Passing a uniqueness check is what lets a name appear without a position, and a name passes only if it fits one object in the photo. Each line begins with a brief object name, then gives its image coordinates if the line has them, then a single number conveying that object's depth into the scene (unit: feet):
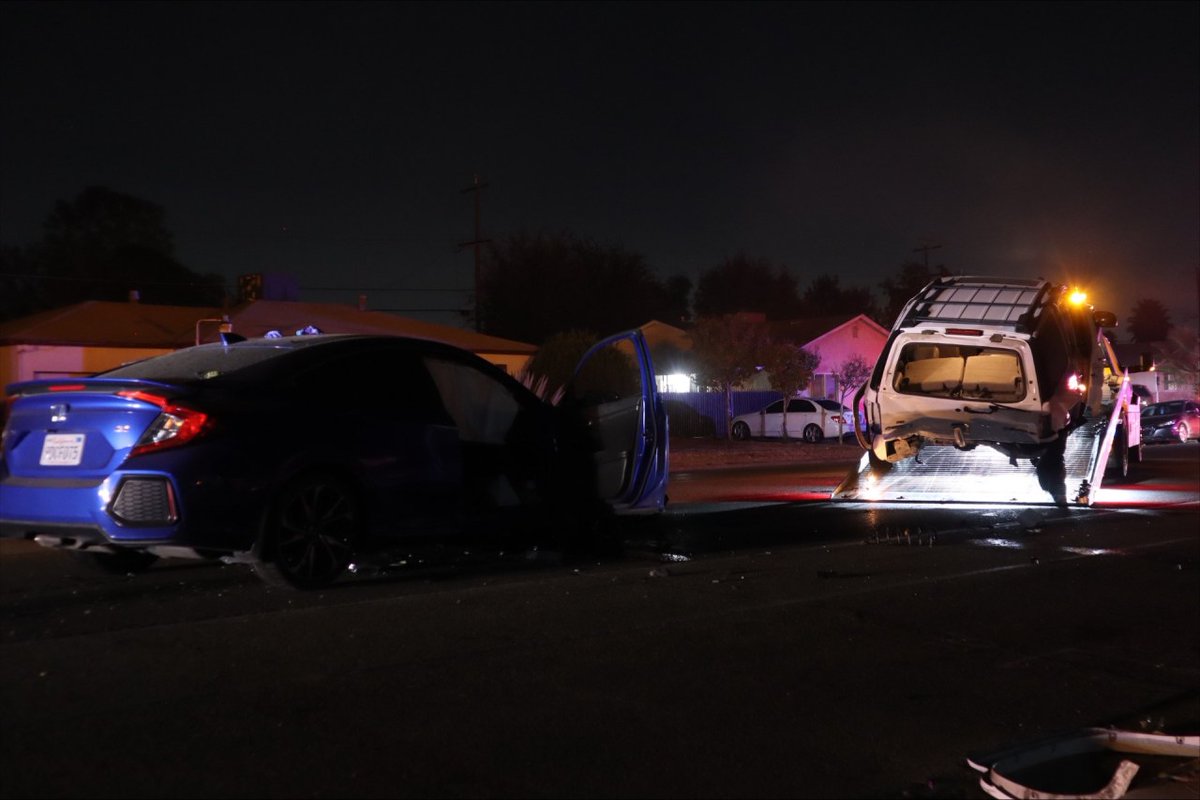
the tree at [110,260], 173.37
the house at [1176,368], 206.51
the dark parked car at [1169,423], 112.68
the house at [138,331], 92.99
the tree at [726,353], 110.32
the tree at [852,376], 132.67
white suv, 40.93
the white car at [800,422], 118.11
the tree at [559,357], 102.58
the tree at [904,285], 262.59
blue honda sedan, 21.33
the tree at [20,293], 169.48
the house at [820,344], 149.28
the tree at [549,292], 211.82
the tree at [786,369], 111.65
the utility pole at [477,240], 162.50
